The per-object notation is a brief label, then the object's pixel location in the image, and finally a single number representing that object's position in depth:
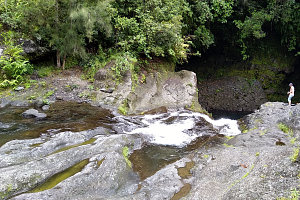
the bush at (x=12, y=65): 11.76
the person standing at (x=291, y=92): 12.66
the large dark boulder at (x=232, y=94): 19.67
